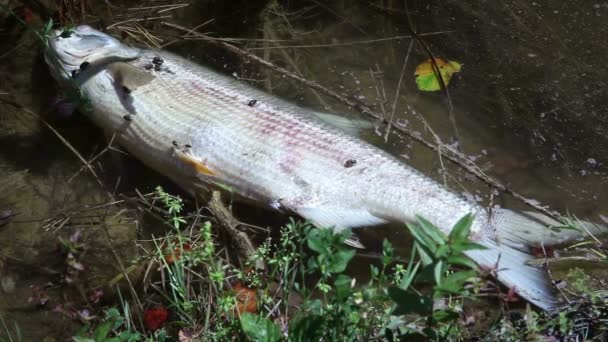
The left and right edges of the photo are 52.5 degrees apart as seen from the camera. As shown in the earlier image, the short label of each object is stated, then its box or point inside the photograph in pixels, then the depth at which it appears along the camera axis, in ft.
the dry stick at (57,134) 12.84
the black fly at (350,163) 10.91
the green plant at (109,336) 7.29
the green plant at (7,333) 10.72
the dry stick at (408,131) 11.12
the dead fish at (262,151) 9.98
